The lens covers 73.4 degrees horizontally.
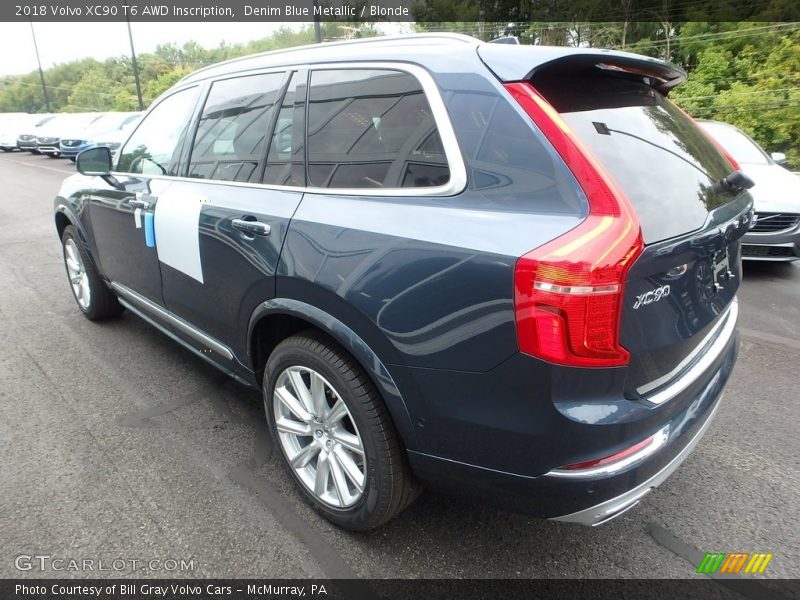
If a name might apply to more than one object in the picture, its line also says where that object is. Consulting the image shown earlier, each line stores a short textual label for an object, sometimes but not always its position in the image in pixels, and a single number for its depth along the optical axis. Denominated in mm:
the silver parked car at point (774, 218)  5246
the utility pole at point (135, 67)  23516
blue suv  1549
